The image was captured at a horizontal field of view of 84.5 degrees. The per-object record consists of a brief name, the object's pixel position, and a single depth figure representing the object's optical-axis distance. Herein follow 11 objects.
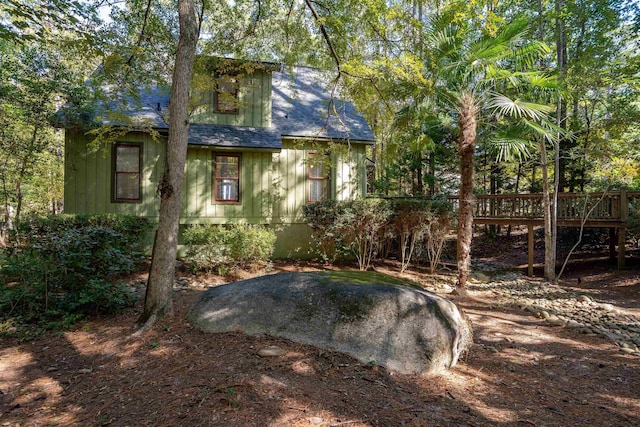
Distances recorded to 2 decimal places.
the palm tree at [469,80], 7.04
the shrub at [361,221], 9.10
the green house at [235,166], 9.49
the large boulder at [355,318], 3.60
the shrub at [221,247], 8.03
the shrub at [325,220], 9.27
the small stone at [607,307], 7.25
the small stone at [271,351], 3.41
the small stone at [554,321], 6.20
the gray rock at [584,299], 7.82
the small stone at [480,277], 10.50
